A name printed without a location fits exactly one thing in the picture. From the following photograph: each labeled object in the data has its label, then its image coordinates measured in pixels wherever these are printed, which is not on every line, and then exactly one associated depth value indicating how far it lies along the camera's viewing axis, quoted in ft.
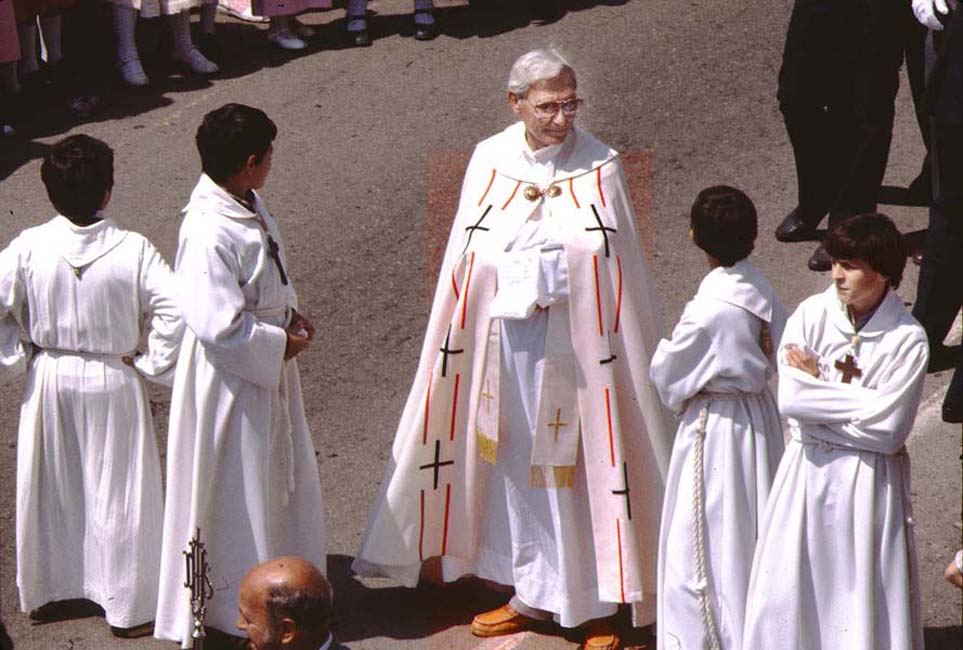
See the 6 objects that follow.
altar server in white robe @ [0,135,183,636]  47.73
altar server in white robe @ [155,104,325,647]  45.83
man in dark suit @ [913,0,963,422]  59.47
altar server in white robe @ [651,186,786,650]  43.11
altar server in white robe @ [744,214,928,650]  40.70
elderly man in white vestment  47.16
